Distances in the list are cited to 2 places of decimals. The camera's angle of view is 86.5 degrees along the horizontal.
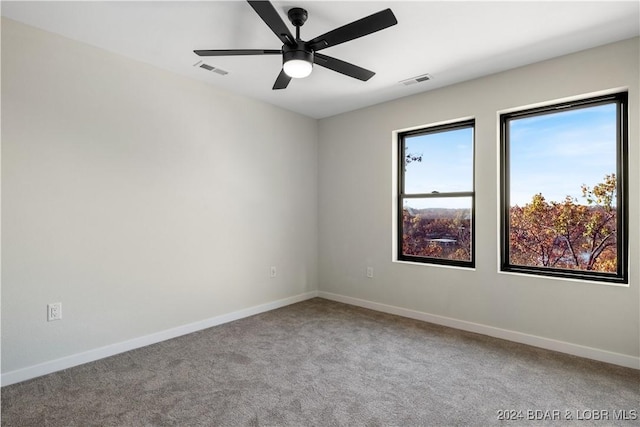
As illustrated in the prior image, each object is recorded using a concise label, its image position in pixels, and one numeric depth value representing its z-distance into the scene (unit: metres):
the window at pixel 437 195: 3.63
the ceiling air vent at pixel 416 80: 3.35
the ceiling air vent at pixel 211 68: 3.08
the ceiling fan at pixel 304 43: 1.92
